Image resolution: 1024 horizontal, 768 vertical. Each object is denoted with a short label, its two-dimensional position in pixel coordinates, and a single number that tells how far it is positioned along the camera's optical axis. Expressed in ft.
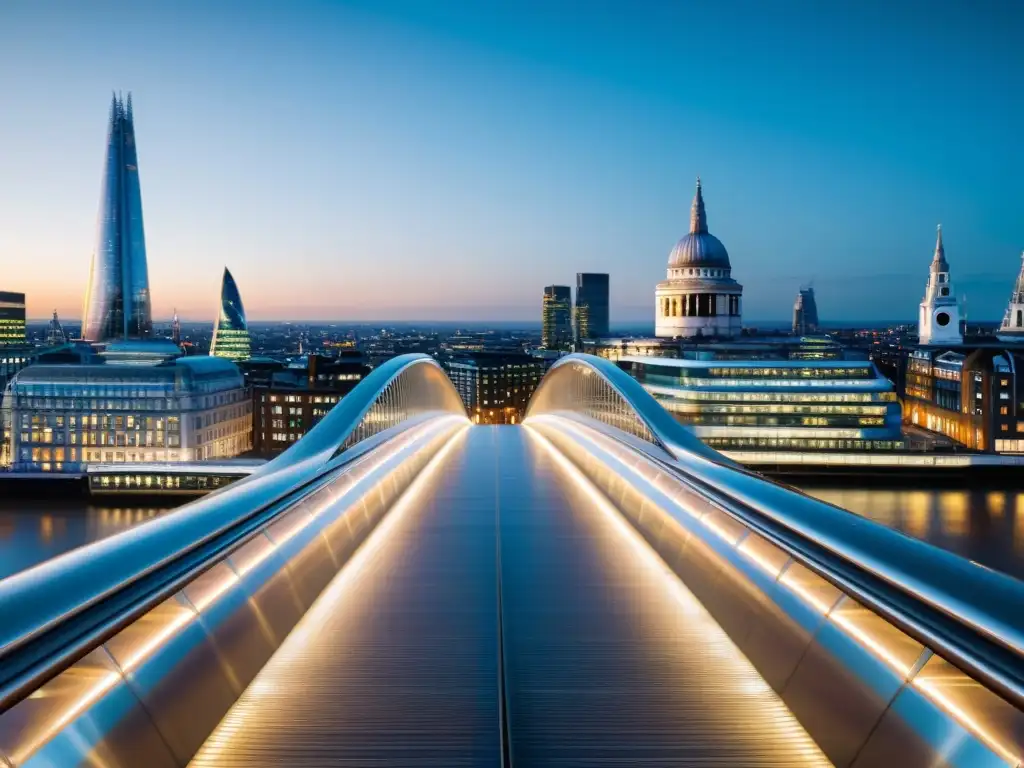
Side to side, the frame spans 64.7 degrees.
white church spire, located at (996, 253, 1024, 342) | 297.53
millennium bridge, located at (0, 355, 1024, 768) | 13.70
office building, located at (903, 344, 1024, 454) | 179.52
